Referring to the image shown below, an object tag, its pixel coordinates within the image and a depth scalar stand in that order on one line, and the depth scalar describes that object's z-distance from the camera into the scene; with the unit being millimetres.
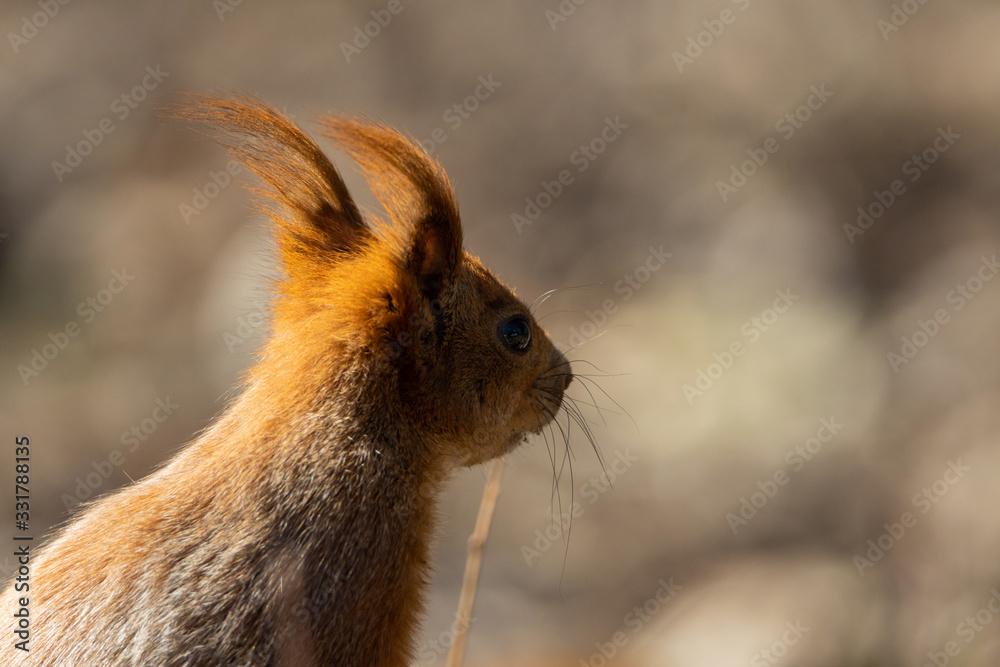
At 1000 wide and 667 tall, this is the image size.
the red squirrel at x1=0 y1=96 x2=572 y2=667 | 5418
